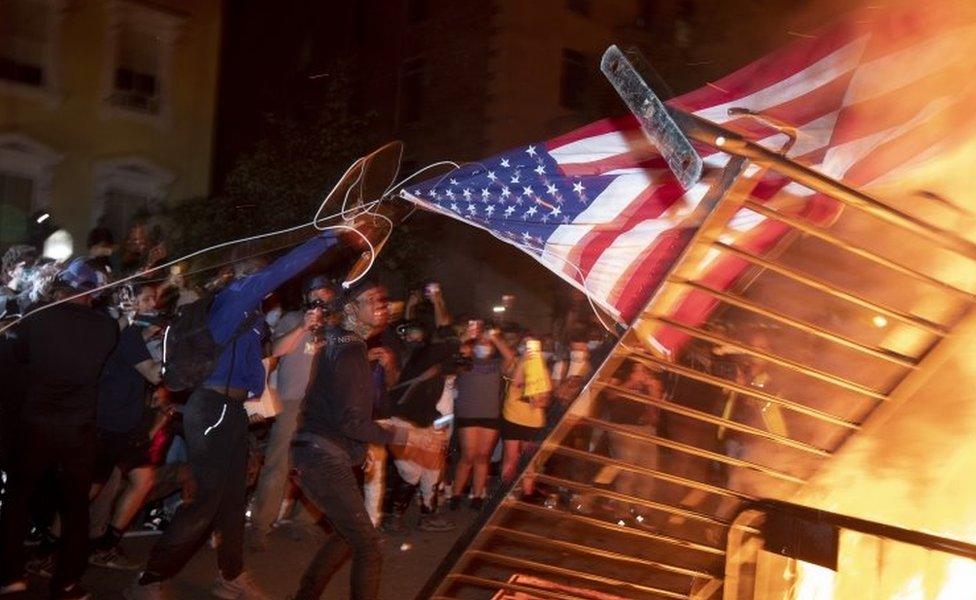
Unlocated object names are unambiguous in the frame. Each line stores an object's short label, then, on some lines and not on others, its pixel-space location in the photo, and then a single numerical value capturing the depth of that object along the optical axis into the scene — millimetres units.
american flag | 3145
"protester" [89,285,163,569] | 6723
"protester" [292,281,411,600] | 5410
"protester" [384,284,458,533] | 9086
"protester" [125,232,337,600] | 5578
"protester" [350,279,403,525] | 8148
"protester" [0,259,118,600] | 5715
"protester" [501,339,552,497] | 10148
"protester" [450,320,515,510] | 9984
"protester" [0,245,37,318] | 6270
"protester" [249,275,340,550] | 7520
